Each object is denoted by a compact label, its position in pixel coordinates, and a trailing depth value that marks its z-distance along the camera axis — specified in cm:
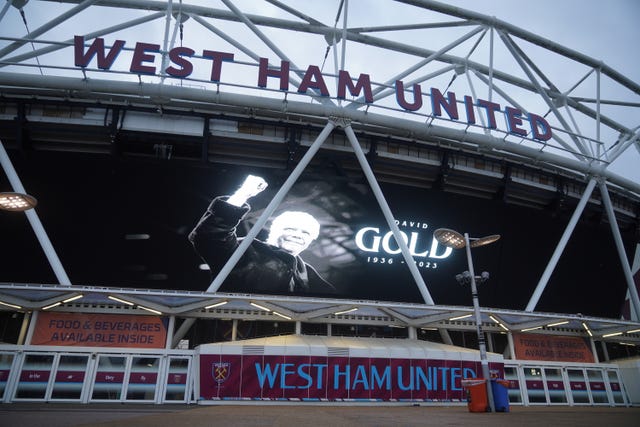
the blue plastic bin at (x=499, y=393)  1370
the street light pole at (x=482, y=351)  1360
